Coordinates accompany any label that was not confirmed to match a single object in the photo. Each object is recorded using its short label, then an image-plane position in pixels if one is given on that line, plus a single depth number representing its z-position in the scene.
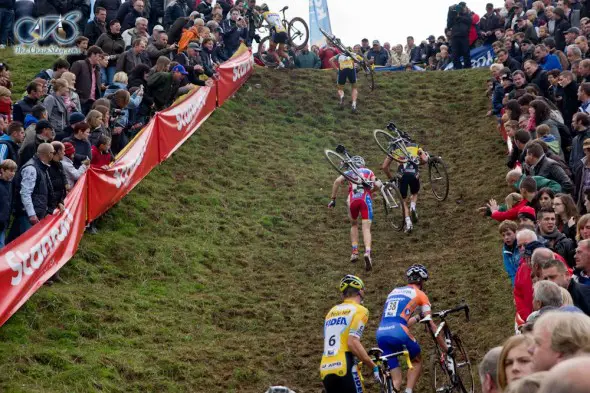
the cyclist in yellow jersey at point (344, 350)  10.90
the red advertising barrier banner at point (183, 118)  21.08
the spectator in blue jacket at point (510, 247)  12.48
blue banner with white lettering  31.16
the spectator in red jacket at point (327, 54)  32.53
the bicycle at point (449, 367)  11.74
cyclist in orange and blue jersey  12.06
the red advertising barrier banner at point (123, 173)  16.59
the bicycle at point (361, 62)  29.40
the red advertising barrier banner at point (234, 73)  26.21
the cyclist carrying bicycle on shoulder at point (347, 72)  28.11
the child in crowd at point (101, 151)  16.61
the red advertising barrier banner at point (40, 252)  12.50
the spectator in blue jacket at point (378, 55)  33.19
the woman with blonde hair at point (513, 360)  5.22
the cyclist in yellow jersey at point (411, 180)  19.80
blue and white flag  36.31
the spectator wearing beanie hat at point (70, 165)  15.23
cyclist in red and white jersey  18.09
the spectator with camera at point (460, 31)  29.12
